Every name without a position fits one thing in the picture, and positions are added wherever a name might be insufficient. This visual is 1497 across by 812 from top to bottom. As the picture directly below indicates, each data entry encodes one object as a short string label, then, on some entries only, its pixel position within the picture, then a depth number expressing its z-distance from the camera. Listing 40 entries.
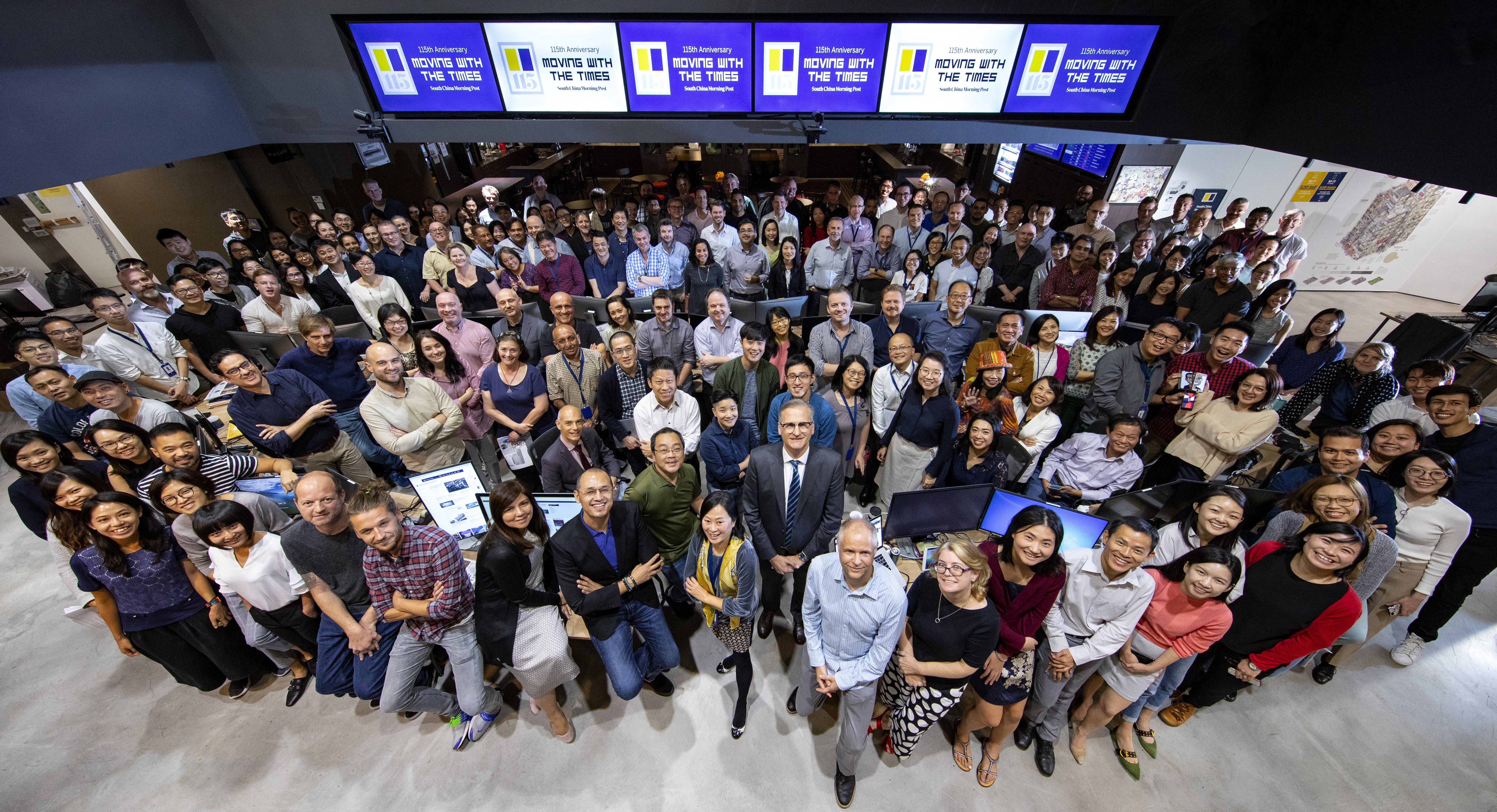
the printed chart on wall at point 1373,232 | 8.32
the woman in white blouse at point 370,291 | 5.38
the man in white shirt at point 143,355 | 4.31
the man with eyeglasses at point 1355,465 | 3.03
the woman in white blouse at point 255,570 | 2.63
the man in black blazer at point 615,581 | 2.78
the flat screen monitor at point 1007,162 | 10.85
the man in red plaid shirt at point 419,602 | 2.58
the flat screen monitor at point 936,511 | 3.17
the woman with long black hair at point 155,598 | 2.75
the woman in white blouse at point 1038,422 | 3.74
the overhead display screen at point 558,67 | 4.91
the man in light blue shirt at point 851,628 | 2.44
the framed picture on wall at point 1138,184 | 8.06
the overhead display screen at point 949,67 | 4.91
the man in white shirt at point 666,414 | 3.64
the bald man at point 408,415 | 3.69
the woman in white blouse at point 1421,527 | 2.96
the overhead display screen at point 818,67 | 4.91
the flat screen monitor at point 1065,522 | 3.03
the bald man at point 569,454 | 3.38
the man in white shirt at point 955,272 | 5.68
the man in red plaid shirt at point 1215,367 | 3.94
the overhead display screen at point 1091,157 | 8.12
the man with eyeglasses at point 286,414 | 3.55
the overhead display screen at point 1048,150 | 9.55
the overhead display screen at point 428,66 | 4.96
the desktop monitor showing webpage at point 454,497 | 3.06
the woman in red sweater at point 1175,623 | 2.49
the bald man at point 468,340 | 4.62
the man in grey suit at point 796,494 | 3.13
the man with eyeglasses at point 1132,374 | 4.08
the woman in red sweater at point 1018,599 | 2.48
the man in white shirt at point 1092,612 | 2.47
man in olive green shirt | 3.06
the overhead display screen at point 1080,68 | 4.93
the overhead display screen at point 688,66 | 4.91
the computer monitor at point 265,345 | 4.55
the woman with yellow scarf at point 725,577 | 2.72
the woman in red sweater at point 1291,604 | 2.50
